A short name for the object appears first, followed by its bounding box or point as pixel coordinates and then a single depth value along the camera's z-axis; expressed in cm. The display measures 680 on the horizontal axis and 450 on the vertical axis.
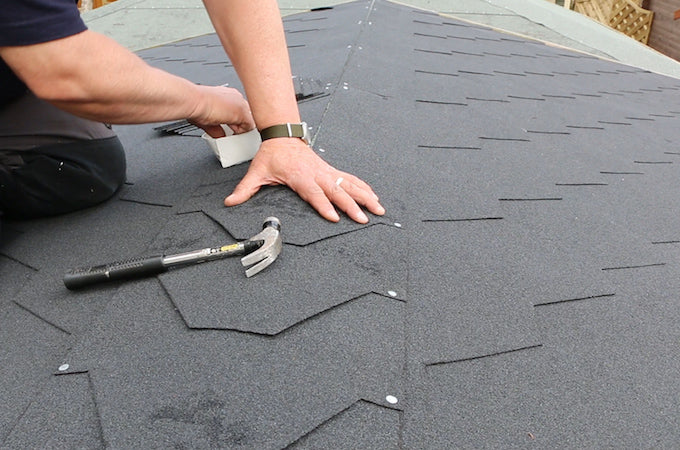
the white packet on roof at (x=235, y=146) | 172
